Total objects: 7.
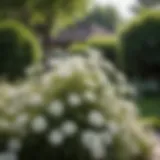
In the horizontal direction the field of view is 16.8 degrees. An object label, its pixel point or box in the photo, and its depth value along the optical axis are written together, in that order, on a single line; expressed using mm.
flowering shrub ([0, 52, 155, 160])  5109
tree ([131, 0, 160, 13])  37594
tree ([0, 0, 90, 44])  20562
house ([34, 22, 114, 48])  31859
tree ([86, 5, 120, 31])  46188
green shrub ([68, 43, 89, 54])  17484
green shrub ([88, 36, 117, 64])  19062
